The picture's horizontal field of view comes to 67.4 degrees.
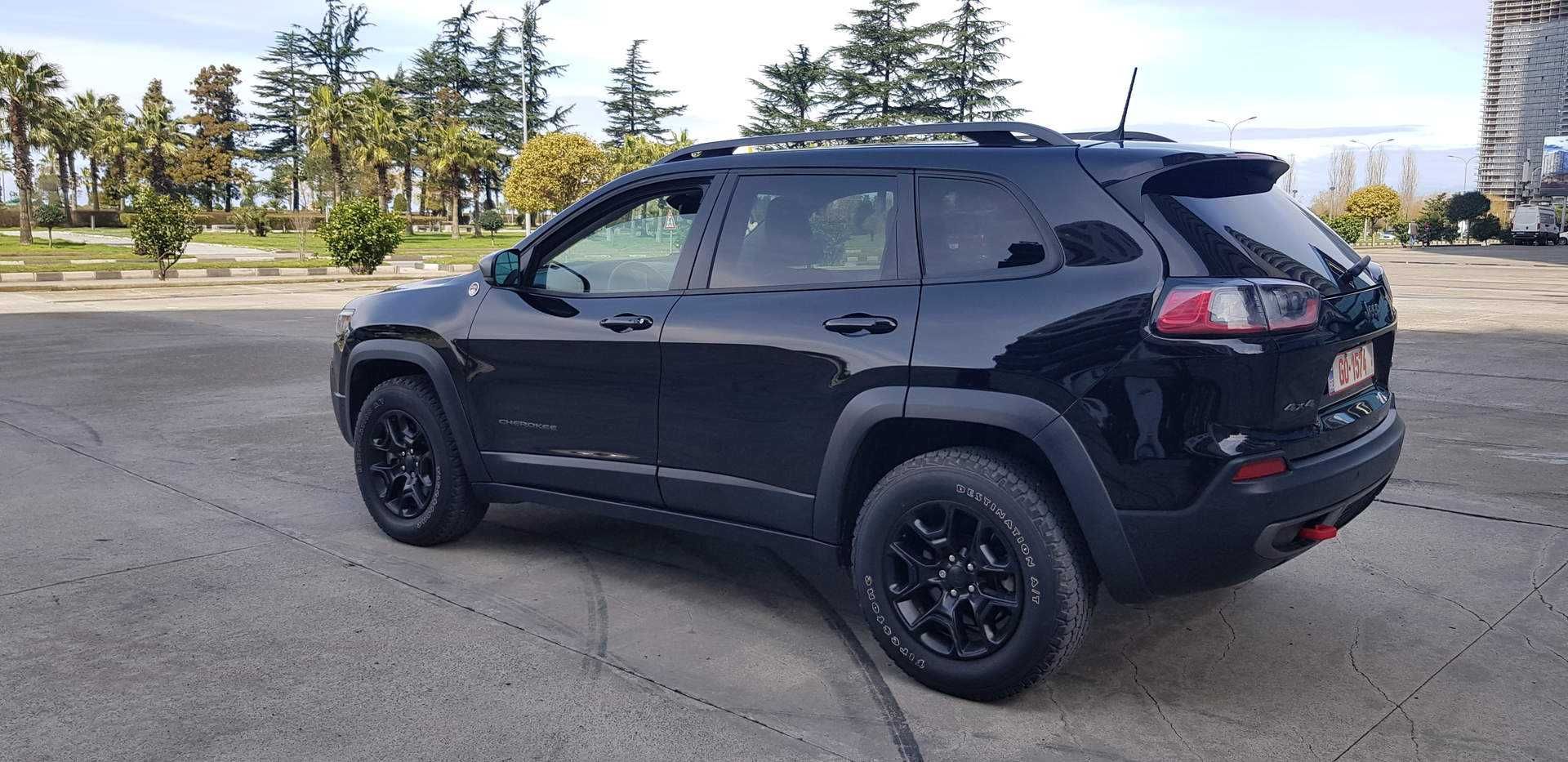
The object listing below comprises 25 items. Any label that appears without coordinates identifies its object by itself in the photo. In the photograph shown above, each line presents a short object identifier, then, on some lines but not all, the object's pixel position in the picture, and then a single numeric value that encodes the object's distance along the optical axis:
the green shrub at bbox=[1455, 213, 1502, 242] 81.00
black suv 3.11
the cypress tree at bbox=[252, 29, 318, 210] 81.00
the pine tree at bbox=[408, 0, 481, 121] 75.75
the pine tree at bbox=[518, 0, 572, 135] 74.75
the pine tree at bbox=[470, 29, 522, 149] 75.75
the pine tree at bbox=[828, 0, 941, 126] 49.84
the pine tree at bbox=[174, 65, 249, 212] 76.56
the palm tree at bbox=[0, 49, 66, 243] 45.19
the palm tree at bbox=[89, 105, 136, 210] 70.62
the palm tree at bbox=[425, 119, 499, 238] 65.31
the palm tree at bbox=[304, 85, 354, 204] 57.06
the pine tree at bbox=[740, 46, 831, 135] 55.94
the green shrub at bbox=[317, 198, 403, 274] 28.28
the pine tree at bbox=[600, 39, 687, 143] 83.25
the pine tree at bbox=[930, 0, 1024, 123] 49.12
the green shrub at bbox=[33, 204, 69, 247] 48.64
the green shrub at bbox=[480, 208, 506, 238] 67.81
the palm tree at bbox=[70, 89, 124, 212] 69.94
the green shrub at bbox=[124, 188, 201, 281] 24.73
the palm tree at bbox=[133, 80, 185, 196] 74.31
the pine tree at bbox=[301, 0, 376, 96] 80.06
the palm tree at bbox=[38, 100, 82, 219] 49.12
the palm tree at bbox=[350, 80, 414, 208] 58.81
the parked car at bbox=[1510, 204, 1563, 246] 69.38
